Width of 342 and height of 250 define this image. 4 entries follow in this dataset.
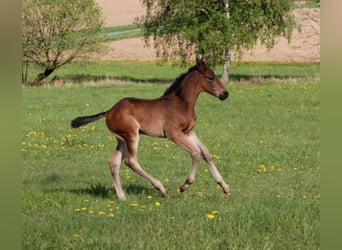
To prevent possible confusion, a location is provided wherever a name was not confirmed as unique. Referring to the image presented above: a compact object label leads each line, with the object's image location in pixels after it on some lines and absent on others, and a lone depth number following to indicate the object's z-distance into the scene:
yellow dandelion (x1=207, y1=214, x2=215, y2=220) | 12.55
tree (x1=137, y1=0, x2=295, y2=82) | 70.26
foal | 16.18
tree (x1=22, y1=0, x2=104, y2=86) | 74.42
